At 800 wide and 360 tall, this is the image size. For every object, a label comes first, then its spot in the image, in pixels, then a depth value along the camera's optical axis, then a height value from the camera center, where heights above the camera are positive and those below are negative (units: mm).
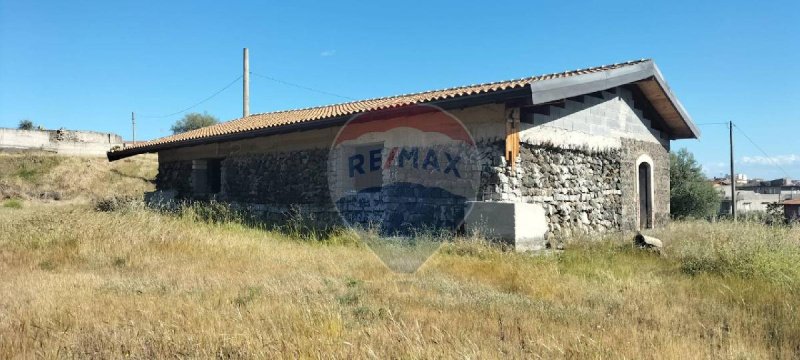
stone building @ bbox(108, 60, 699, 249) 8305 +888
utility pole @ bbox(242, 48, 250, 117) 23127 +5032
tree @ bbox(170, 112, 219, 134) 51500 +7804
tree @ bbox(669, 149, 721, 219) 17672 +68
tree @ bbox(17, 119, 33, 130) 45500 +6907
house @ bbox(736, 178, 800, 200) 48044 +498
